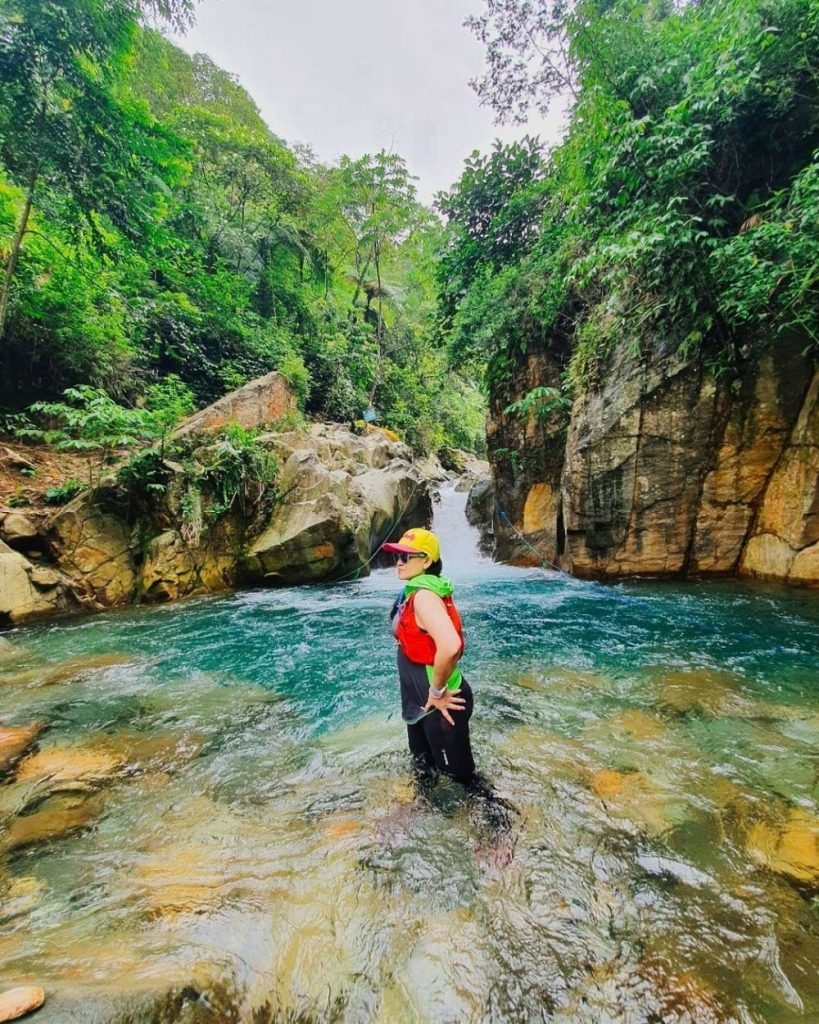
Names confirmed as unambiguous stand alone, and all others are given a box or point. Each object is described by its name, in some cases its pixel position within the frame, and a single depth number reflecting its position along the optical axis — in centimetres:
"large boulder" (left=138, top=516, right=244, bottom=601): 789
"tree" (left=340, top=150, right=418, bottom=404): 1681
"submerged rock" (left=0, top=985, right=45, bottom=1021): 121
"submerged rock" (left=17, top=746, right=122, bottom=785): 287
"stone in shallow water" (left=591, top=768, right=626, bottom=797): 261
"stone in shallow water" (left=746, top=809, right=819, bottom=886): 197
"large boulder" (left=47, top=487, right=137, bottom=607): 723
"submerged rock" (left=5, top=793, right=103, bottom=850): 229
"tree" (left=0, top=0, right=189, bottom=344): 628
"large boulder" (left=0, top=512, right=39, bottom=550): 689
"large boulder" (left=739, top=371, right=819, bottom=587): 627
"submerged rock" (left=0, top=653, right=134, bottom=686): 453
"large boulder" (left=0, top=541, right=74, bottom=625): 634
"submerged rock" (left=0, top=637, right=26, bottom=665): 510
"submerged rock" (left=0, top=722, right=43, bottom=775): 305
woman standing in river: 225
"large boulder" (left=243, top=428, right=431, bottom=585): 876
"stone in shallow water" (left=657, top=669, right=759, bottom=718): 353
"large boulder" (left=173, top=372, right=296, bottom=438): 962
